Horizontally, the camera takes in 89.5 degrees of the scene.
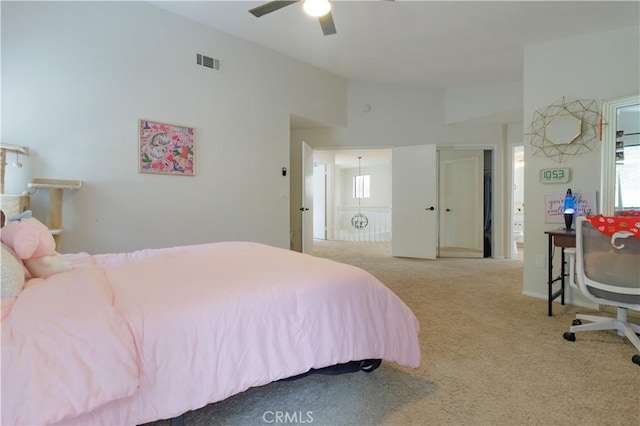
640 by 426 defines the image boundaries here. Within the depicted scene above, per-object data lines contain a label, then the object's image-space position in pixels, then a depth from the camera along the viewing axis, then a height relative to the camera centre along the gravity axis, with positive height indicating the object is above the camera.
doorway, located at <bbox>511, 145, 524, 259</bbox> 7.41 +0.02
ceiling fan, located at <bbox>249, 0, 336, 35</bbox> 2.18 +1.39
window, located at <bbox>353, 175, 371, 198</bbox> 9.95 +0.62
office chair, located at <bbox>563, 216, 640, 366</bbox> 1.90 -0.39
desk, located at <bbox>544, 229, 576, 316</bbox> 2.56 -0.30
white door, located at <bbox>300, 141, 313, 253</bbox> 4.86 +0.11
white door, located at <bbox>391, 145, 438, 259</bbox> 5.26 +0.07
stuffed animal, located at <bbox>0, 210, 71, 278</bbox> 1.19 -0.15
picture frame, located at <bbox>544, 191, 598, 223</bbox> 2.90 +0.01
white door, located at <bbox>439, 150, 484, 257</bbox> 5.56 +0.05
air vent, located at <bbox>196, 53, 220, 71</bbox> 3.39 +1.55
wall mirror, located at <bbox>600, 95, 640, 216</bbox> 2.77 +0.42
